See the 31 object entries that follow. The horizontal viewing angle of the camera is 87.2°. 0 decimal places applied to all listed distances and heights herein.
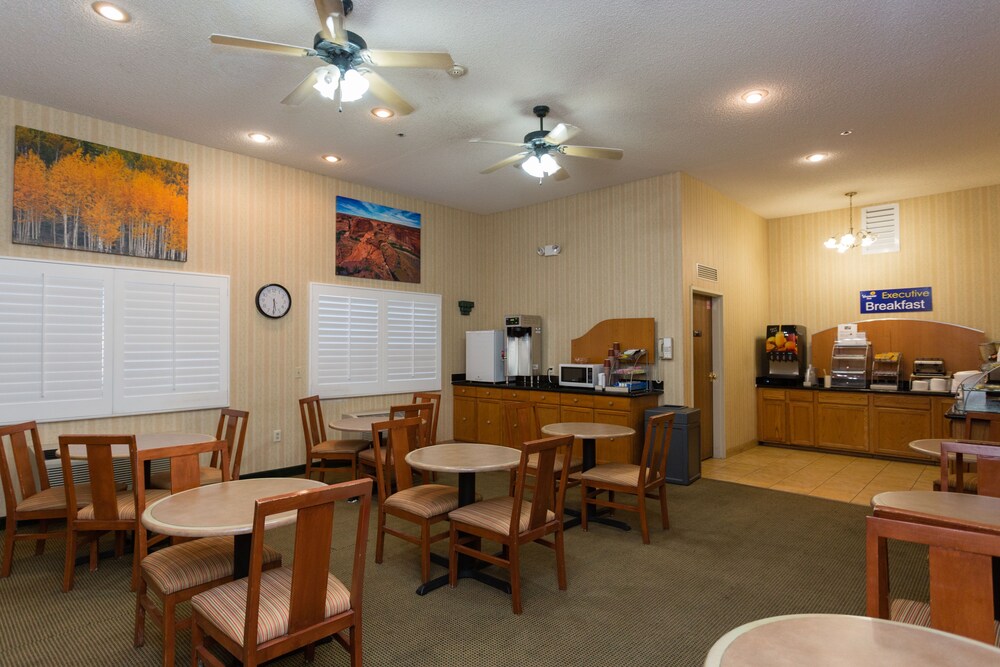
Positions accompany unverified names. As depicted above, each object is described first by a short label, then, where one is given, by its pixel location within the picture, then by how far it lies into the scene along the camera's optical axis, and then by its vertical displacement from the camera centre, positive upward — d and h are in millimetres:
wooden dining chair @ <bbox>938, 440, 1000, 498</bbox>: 2674 -625
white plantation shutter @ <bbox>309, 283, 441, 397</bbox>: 6148 +69
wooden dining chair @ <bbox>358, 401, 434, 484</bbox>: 4580 -818
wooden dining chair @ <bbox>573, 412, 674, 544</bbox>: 3912 -1023
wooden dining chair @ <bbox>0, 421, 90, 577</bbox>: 3289 -974
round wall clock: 5641 +509
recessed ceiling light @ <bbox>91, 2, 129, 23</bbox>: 3088 +2015
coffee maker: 7227 -88
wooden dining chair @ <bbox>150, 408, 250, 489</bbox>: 4000 -961
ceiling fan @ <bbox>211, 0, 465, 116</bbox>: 2762 +1641
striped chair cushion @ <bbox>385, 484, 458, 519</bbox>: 3248 -985
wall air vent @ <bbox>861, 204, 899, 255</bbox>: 7145 +1621
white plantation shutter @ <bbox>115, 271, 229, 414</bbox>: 4766 +57
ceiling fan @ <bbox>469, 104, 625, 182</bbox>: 4266 +1621
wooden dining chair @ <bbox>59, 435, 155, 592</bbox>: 3011 -903
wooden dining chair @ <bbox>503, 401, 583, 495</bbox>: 4430 -792
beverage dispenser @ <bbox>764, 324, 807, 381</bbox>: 7598 -96
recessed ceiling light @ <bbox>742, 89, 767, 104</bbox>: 4137 +1983
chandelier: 6848 +1387
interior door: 6516 -247
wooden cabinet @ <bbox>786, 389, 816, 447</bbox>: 7398 -1053
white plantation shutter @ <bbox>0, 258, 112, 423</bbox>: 4199 +64
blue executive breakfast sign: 6953 +584
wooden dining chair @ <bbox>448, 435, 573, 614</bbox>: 2914 -1013
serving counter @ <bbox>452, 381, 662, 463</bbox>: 5684 -762
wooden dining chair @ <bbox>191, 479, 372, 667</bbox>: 1821 -979
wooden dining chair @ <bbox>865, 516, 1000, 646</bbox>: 1415 -641
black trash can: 5484 -1084
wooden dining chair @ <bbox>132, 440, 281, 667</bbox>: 2240 -988
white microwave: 6160 -353
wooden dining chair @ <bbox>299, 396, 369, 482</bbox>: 5090 -990
